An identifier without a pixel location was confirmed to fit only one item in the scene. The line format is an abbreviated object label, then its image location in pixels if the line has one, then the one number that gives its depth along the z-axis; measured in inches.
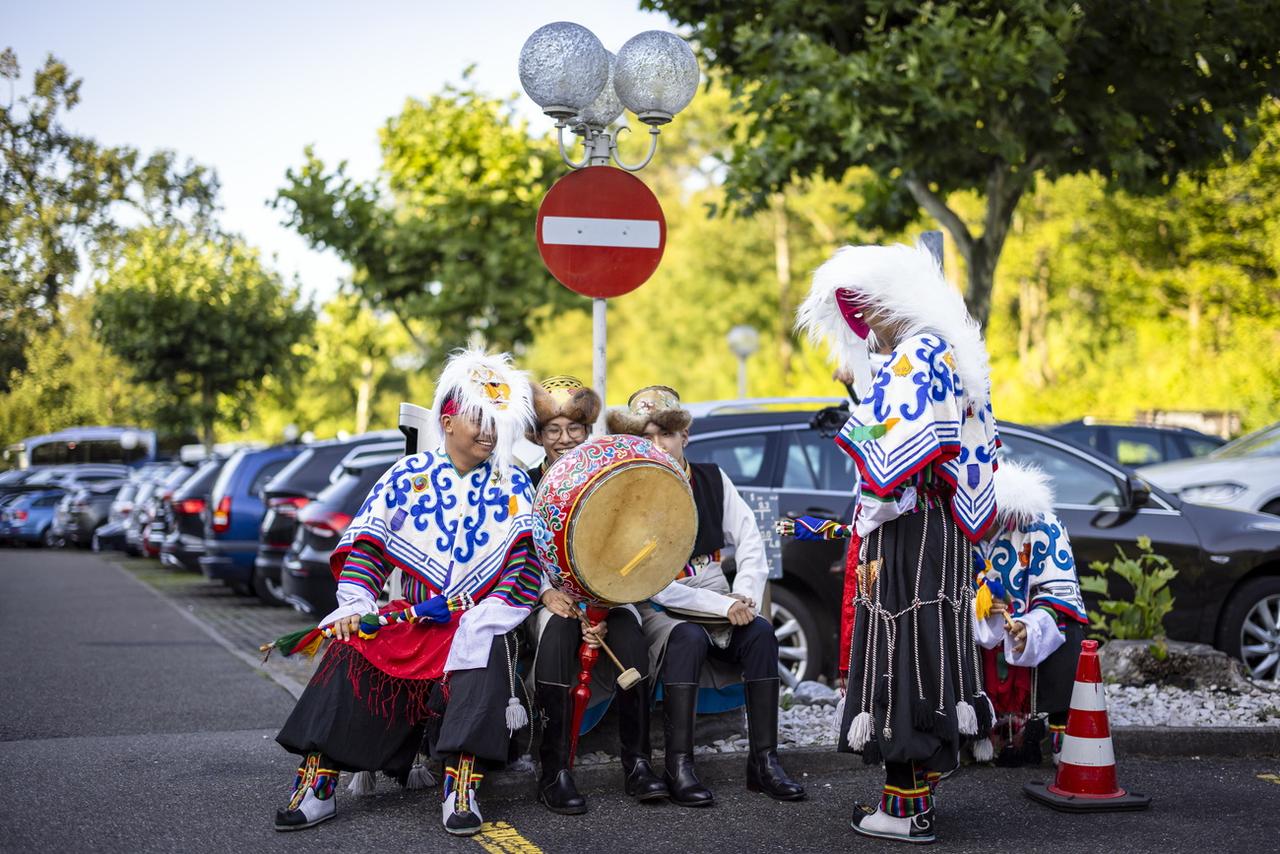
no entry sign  277.6
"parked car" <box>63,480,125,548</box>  1176.2
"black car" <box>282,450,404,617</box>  446.3
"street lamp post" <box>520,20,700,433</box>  278.5
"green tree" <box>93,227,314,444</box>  1226.0
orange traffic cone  225.8
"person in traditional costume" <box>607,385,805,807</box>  232.7
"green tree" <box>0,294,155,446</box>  2111.2
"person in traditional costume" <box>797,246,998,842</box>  201.8
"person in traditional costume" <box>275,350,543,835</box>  215.3
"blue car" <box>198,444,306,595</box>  609.6
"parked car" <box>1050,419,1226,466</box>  689.6
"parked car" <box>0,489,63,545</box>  1240.8
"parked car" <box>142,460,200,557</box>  768.3
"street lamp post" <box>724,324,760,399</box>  907.4
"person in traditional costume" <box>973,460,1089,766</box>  245.9
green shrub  301.4
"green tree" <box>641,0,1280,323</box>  447.5
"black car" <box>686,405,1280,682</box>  338.6
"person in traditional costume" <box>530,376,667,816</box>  227.5
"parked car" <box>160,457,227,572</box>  679.7
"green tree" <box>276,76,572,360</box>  827.4
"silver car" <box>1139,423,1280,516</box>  495.8
